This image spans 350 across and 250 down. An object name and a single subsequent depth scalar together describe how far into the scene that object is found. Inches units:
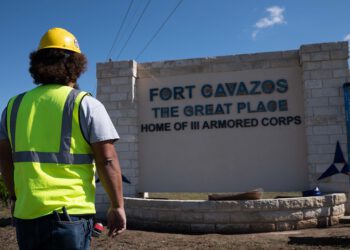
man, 81.0
